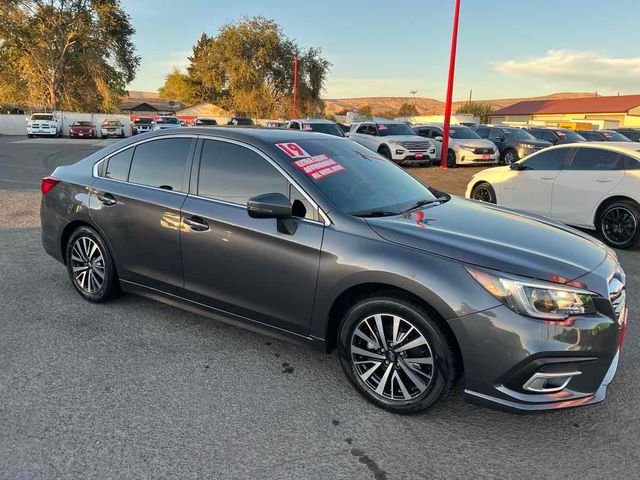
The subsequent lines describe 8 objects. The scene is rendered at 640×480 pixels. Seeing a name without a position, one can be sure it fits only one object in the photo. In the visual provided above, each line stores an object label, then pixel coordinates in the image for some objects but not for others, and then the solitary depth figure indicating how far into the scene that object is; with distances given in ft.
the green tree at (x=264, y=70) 174.60
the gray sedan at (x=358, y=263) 8.64
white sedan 24.26
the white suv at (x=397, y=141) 56.13
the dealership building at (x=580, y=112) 211.00
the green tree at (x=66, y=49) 140.26
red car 114.32
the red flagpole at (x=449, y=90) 55.06
